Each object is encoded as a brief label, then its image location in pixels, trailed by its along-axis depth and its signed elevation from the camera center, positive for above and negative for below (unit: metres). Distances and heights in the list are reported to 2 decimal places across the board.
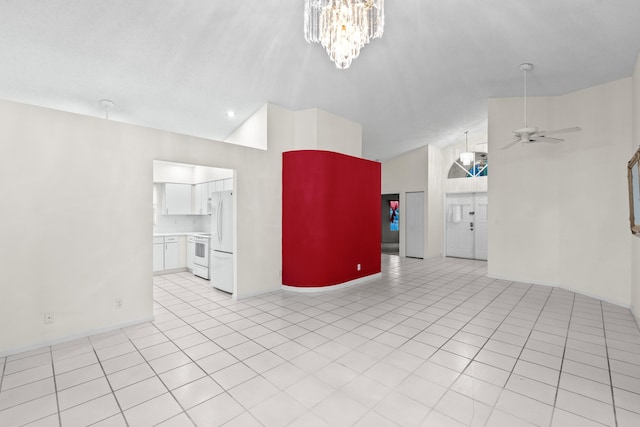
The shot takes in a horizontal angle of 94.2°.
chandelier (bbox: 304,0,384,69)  2.35 +1.54
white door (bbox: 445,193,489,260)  8.41 -0.35
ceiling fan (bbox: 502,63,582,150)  4.28 +1.18
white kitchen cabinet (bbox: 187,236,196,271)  6.47 -0.82
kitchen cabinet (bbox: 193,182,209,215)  6.65 +0.34
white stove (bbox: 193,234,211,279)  5.98 -0.88
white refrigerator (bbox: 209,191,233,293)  4.85 -0.48
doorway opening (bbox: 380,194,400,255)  13.72 -0.31
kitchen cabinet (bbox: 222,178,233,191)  5.71 +0.57
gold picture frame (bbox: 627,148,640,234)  3.09 +0.25
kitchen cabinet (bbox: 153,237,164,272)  6.28 -0.88
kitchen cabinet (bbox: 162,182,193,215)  6.78 +0.32
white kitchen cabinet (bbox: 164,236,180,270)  6.45 -0.89
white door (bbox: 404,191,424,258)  8.88 -0.35
